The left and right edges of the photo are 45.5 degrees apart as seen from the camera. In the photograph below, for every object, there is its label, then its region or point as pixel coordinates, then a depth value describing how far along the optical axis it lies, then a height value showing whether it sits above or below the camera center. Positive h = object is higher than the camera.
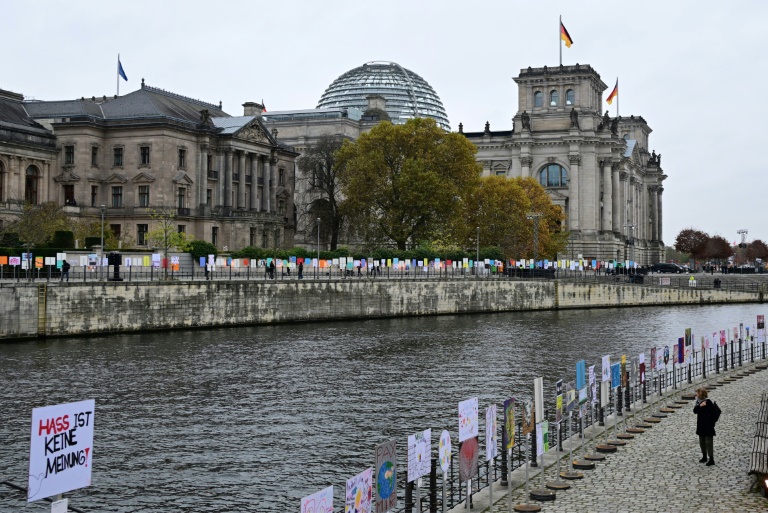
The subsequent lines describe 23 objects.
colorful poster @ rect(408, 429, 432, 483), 17.20 -3.51
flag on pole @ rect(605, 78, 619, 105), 160.25 +30.80
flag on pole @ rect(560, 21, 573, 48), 137.88 +35.39
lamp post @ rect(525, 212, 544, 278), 103.50 +4.83
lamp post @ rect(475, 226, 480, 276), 95.06 +0.59
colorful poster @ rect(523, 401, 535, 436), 21.52 -3.48
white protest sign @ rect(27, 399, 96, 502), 12.71 -2.58
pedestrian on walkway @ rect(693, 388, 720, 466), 22.72 -3.86
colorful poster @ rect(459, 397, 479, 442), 18.69 -3.06
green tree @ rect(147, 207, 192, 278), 86.69 +3.65
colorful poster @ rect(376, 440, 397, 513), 16.09 -3.66
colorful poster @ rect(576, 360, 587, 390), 25.47 -2.95
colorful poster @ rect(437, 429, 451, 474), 18.23 -3.63
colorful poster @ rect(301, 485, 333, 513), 13.26 -3.42
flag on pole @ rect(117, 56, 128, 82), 103.44 +22.66
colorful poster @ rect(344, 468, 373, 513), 14.65 -3.62
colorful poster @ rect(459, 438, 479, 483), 18.84 -3.92
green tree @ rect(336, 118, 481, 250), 100.25 +10.24
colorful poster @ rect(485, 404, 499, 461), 19.77 -3.52
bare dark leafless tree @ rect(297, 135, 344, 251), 115.99 +11.22
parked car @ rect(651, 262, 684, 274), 171.38 +0.55
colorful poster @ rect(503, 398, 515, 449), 20.11 -3.45
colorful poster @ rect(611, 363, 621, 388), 28.61 -3.29
